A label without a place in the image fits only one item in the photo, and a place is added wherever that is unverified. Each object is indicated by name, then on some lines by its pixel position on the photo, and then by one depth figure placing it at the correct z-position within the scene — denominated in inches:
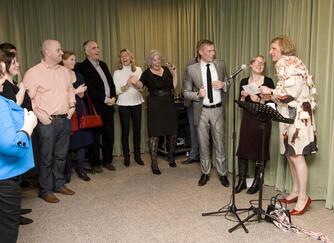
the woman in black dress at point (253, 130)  142.1
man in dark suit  173.3
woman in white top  185.3
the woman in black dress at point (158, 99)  171.5
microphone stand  123.7
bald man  136.0
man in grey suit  150.4
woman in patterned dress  120.3
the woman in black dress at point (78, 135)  160.4
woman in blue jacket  72.0
